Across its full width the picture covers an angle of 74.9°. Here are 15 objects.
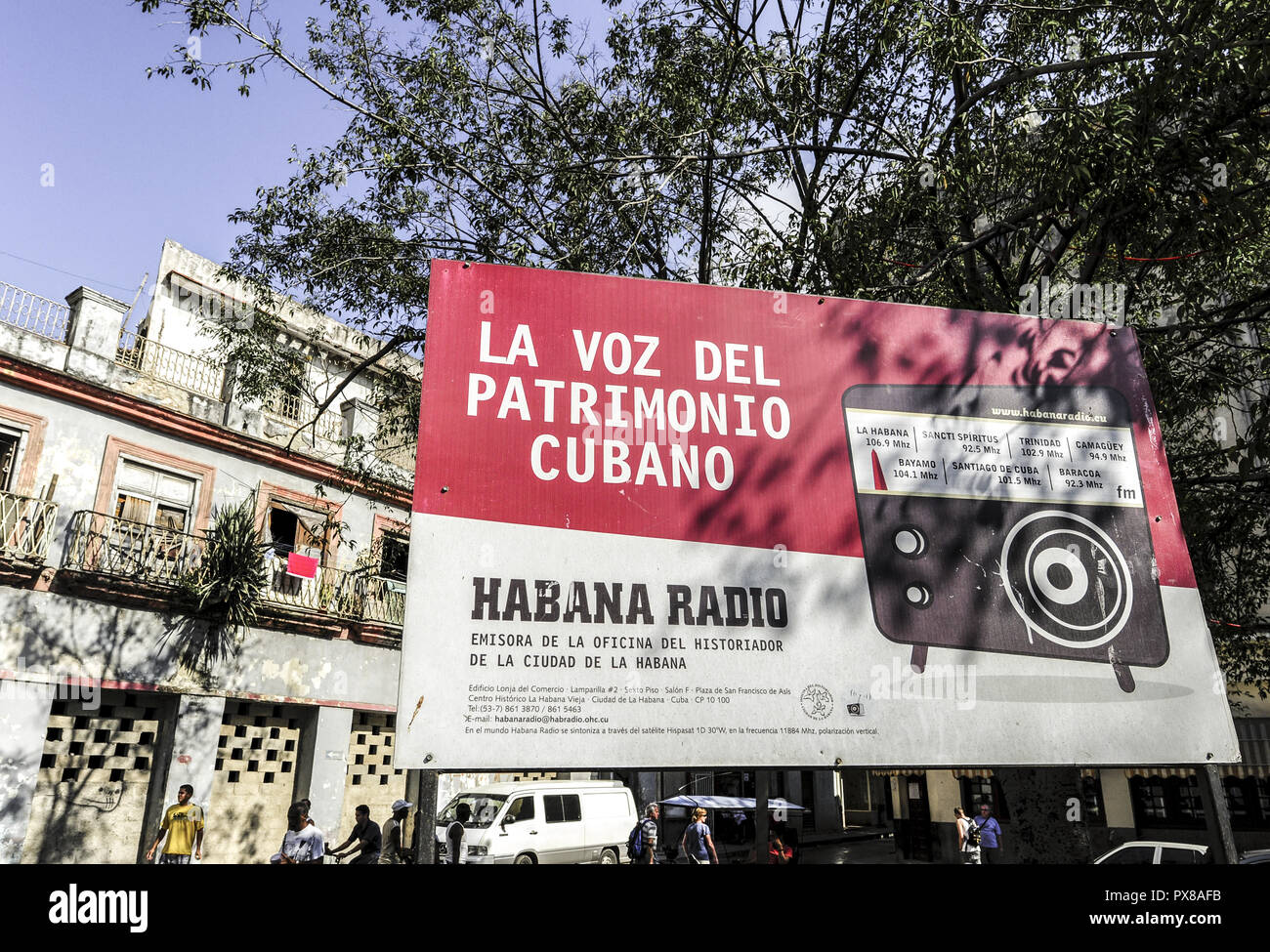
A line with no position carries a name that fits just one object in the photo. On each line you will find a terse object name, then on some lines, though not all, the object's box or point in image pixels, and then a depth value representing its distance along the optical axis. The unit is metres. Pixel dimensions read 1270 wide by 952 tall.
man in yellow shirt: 11.61
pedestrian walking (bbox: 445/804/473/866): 13.70
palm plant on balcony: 15.24
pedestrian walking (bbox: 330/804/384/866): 11.46
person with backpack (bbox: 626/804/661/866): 15.92
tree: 5.91
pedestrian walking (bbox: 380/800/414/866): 13.73
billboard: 2.55
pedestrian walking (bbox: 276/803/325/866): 10.84
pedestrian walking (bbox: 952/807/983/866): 15.84
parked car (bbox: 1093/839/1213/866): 10.39
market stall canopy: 24.02
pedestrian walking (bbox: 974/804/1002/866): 15.86
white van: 14.89
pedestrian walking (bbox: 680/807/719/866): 15.21
